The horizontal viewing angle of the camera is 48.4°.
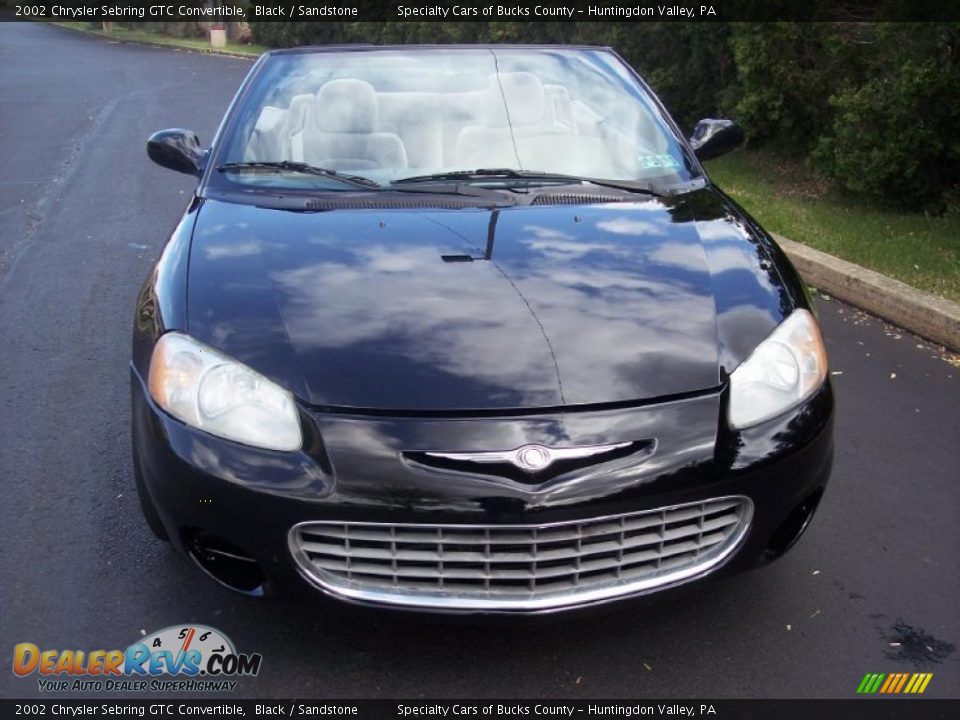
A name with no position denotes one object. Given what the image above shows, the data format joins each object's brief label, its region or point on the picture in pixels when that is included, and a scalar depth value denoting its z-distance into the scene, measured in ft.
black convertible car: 8.10
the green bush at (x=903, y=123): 22.76
